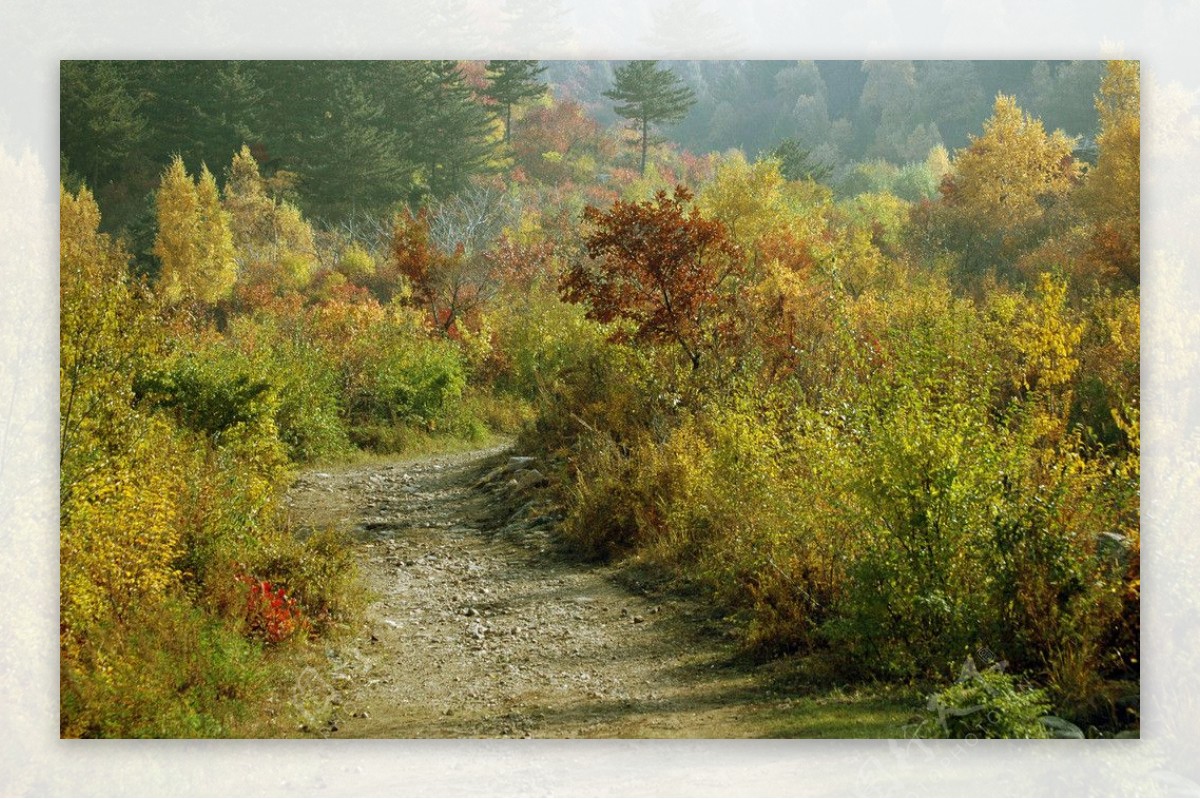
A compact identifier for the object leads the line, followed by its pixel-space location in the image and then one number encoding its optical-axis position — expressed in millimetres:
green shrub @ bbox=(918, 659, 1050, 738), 5523
